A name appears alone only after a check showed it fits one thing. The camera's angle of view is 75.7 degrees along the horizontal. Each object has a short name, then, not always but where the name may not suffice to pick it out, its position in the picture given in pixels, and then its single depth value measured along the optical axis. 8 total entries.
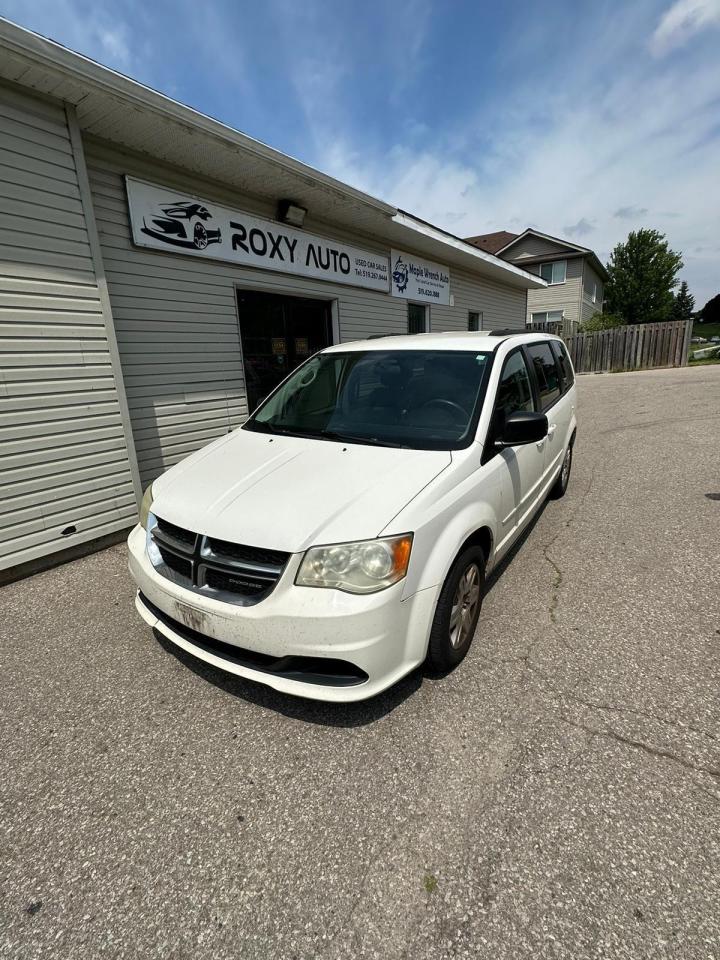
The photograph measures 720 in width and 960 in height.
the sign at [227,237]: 4.89
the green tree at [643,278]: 36.81
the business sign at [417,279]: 8.79
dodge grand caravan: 1.99
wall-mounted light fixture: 6.14
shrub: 25.64
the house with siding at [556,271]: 27.14
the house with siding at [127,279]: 3.75
